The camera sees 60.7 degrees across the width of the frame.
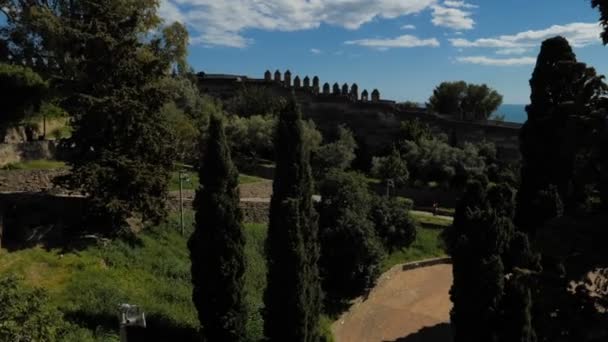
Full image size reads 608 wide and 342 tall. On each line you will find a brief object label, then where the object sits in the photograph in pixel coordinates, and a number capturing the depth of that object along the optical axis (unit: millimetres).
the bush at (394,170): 35219
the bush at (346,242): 20906
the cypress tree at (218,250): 14234
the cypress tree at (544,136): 16875
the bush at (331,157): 37500
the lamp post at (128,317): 9102
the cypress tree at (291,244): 14180
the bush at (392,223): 24375
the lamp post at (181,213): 20969
